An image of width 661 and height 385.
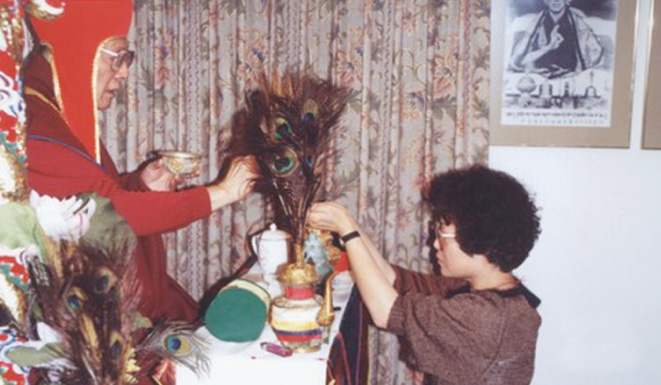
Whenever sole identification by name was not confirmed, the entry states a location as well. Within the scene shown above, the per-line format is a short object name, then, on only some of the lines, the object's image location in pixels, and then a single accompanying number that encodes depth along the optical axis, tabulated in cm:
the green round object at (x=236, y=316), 127
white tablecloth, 121
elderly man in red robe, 119
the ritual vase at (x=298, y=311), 124
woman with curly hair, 141
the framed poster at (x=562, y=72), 252
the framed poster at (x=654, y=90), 250
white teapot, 177
